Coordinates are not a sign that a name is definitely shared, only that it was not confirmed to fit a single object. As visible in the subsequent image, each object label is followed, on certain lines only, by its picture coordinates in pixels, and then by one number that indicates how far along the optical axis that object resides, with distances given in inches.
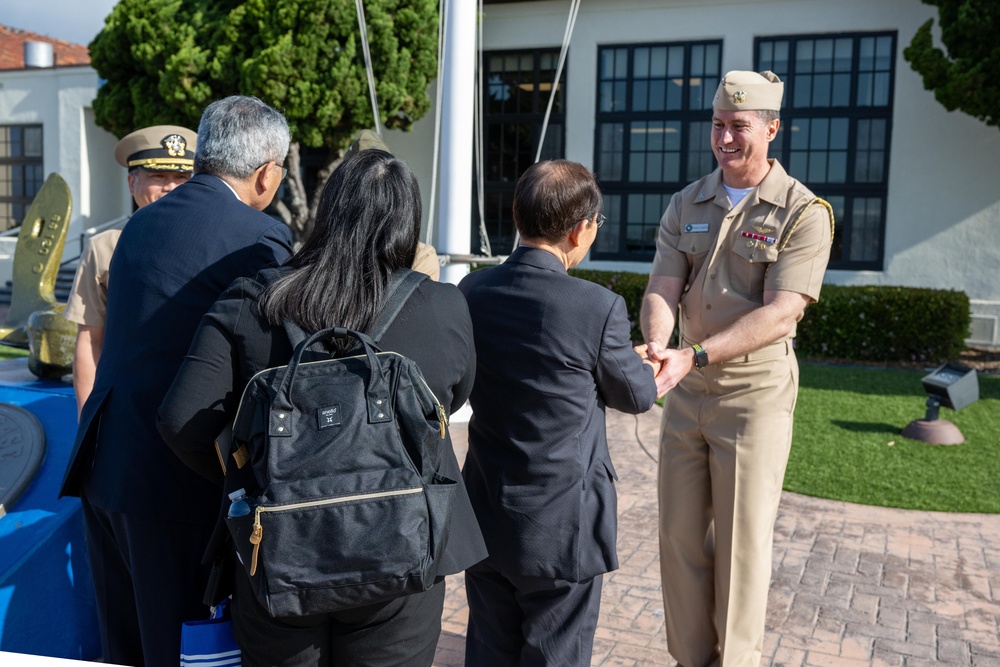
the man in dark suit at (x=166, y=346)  84.7
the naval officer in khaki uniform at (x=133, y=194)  118.8
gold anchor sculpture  172.2
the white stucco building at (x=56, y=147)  745.6
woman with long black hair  71.8
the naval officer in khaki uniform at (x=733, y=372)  120.4
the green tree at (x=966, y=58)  446.0
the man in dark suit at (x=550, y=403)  95.8
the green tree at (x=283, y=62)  565.6
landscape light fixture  298.4
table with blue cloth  114.6
